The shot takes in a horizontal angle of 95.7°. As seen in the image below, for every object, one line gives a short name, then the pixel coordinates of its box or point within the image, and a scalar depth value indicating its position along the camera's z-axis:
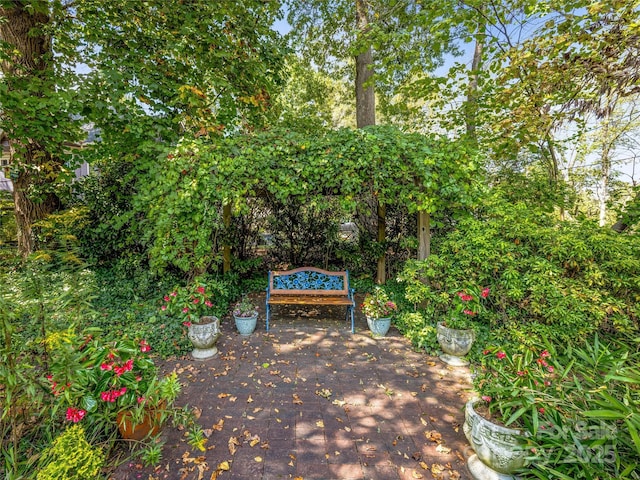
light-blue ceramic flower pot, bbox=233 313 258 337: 4.45
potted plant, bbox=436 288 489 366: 3.69
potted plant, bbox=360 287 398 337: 4.42
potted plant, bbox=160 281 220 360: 3.79
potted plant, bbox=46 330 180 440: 1.98
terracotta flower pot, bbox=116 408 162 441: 2.26
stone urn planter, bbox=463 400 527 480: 2.00
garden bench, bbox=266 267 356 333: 4.71
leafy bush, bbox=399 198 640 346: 3.21
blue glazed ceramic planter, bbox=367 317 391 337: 4.41
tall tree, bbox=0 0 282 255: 4.55
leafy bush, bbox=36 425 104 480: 1.71
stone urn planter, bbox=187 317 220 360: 3.78
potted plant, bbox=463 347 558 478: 2.00
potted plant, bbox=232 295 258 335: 4.45
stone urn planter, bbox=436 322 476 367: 3.69
